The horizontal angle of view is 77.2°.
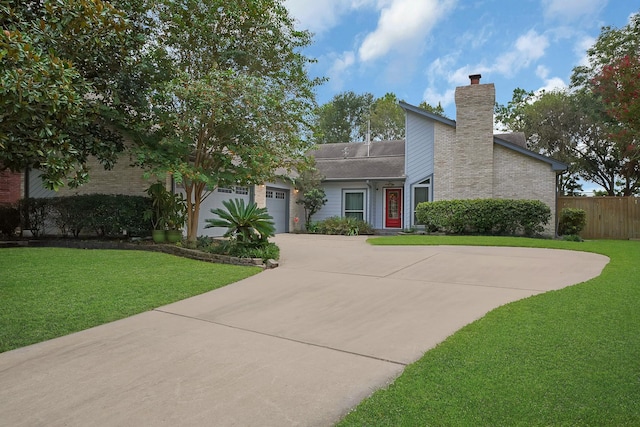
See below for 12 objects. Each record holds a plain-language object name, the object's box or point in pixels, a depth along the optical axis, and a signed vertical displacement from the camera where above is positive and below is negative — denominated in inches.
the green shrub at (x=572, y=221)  615.8 -0.7
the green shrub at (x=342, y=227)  702.5 -15.0
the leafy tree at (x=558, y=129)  978.1 +227.9
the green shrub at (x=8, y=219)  487.5 -4.4
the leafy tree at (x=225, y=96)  340.8 +105.4
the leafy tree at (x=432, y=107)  1435.3 +404.1
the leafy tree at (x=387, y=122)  1483.8 +360.6
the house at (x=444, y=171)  632.4 +82.6
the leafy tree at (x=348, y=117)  1633.9 +416.9
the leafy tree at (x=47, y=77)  140.5 +52.8
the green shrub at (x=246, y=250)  336.2 -28.4
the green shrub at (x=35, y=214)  457.4 +1.9
